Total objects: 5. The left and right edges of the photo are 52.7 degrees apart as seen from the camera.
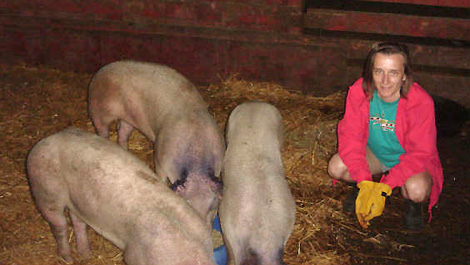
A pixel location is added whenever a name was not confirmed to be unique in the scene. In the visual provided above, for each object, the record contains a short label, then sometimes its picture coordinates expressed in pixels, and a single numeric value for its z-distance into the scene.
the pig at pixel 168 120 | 3.90
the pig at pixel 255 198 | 3.34
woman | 4.05
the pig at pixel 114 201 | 3.08
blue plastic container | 3.89
